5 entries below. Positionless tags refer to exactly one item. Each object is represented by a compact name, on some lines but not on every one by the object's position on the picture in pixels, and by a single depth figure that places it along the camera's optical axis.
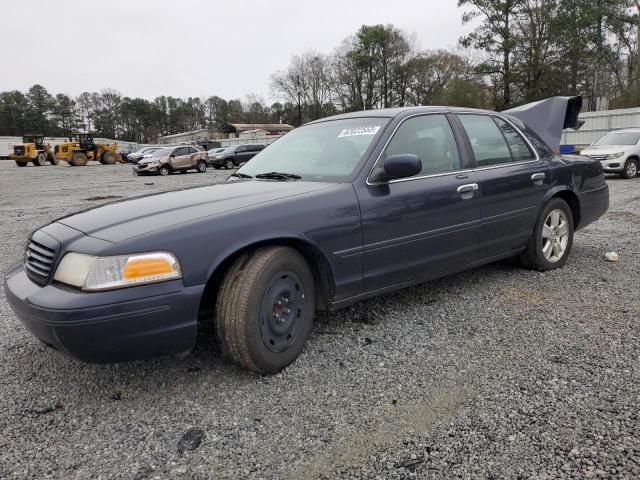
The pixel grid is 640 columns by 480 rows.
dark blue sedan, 2.31
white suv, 13.30
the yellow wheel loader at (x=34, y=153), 36.38
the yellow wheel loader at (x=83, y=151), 36.44
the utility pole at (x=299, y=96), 72.67
